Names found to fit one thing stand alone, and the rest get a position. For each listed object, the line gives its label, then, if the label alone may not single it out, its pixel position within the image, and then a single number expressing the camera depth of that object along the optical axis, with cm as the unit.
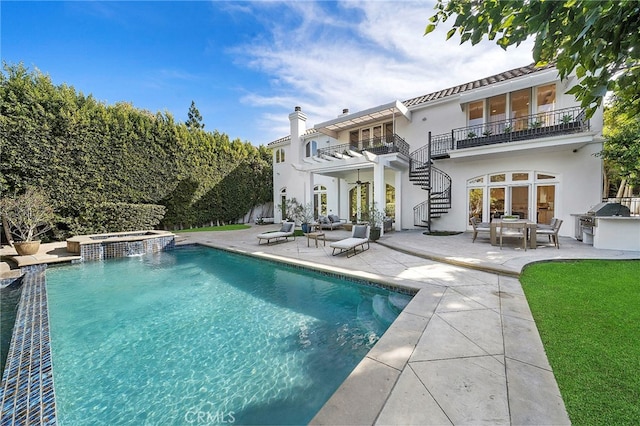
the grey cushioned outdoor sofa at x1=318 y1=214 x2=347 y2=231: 1470
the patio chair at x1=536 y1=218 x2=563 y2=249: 806
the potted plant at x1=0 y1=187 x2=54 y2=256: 879
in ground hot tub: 935
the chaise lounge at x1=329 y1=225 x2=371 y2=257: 832
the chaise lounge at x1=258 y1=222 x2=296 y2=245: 1078
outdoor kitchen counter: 747
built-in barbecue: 797
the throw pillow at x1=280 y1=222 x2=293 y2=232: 1168
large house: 1017
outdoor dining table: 808
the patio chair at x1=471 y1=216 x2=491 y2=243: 945
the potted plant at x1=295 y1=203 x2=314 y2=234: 1395
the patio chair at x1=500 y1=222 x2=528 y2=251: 789
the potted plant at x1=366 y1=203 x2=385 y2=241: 1087
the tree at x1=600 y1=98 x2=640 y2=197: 827
